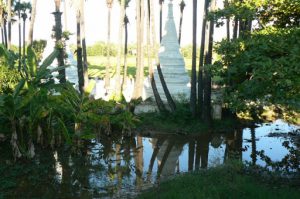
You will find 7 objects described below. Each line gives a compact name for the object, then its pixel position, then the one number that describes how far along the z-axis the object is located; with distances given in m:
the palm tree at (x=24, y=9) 43.92
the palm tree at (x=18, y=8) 43.15
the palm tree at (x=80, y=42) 21.05
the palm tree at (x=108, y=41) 30.33
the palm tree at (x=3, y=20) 36.31
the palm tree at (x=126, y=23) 38.09
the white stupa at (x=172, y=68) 25.17
